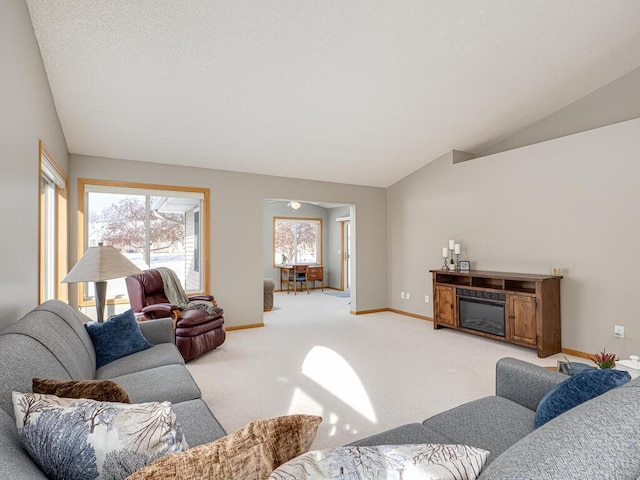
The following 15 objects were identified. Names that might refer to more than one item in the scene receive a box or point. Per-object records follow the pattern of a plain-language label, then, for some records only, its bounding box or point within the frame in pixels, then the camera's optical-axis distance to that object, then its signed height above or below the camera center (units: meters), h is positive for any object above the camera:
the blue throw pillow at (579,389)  1.24 -0.53
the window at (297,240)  9.57 +0.26
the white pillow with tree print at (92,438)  0.86 -0.48
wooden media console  3.94 -0.76
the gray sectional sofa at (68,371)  0.94 -0.52
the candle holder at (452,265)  5.22 -0.27
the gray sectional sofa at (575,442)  0.68 -0.44
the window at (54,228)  3.30 +0.26
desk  9.07 -0.67
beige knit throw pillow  0.68 -0.43
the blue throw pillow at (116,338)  2.44 -0.64
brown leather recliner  3.69 -0.73
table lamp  2.66 -0.13
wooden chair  9.05 -0.73
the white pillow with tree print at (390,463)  0.67 -0.44
